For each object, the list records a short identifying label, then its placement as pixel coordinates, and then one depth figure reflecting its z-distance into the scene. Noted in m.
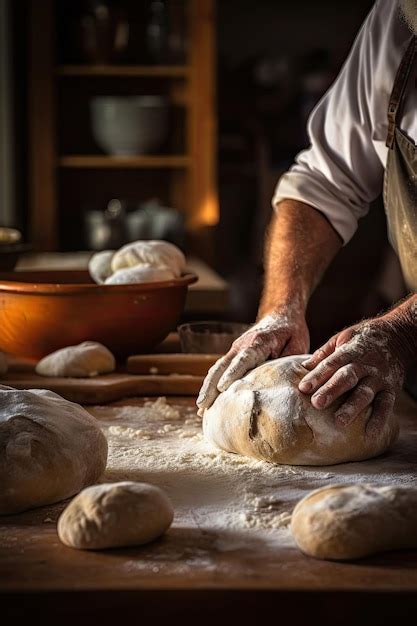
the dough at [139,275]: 2.07
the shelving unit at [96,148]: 4.68
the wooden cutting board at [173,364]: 1.94
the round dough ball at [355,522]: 1.04
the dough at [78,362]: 1.90
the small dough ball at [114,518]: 1.07
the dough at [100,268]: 2.20
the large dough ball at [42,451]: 1.22
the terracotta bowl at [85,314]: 2.00
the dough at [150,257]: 2.16
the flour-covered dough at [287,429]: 1.43
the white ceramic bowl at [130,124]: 4.59
